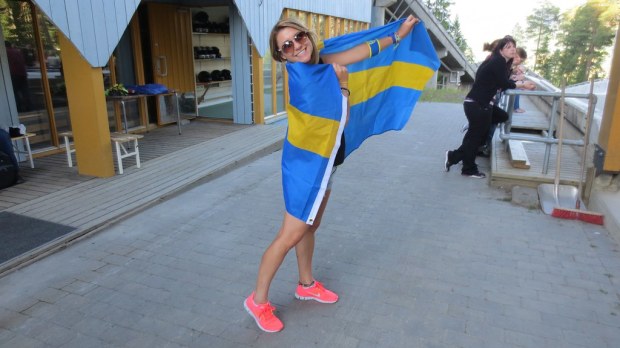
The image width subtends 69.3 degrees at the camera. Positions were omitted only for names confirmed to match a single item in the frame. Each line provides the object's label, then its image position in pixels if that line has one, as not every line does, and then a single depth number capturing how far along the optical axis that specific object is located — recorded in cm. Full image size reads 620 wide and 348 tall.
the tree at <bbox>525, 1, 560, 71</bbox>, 8338
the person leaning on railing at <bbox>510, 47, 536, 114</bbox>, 658
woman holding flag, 244
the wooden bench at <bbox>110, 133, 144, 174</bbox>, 585
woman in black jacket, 553
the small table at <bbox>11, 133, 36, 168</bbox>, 604
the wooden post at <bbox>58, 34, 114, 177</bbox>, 543
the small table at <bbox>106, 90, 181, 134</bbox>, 747
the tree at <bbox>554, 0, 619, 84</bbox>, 5606
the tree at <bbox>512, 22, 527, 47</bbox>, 9031
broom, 449
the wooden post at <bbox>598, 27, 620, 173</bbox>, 461
